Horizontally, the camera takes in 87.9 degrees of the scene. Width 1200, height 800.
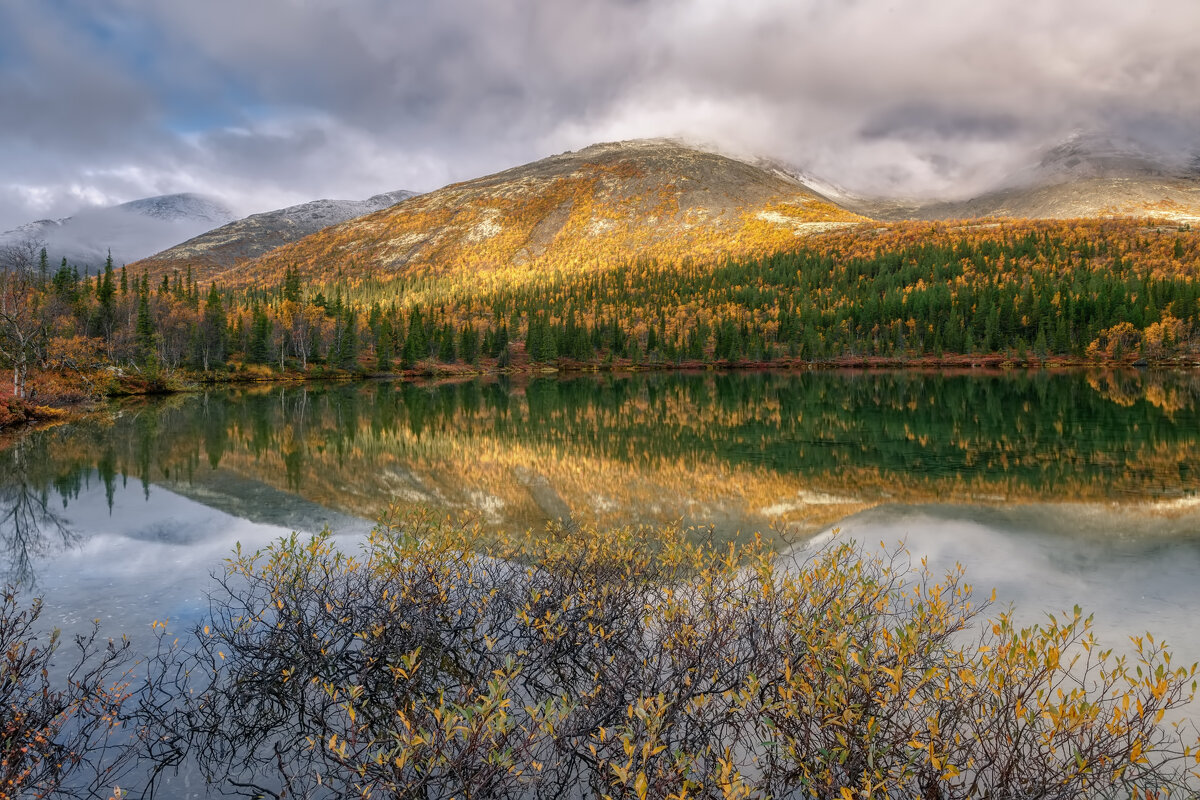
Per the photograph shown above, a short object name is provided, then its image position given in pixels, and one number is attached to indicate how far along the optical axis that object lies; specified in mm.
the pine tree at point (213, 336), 94875
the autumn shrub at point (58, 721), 5703
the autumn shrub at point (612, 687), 5059
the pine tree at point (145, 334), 76812
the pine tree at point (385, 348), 112688
